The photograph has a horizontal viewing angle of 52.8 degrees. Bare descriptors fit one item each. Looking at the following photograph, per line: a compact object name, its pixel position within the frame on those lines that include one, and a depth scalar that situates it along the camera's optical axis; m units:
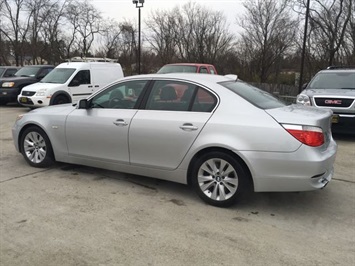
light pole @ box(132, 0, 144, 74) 19.80
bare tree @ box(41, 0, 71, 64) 35.38
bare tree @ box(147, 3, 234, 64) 28.09
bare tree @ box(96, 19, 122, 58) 38.12
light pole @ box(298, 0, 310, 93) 15.66
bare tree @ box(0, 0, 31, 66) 33.31
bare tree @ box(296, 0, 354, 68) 18.98
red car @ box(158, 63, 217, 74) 12.41
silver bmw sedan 3.84
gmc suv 7.94
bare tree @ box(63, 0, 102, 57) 38.16
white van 11.49
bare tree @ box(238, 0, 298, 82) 22.62
